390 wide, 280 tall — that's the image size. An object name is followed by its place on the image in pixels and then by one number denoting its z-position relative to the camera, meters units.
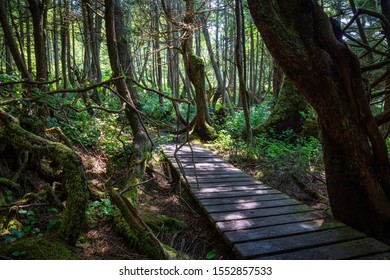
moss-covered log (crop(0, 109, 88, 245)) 2.54
